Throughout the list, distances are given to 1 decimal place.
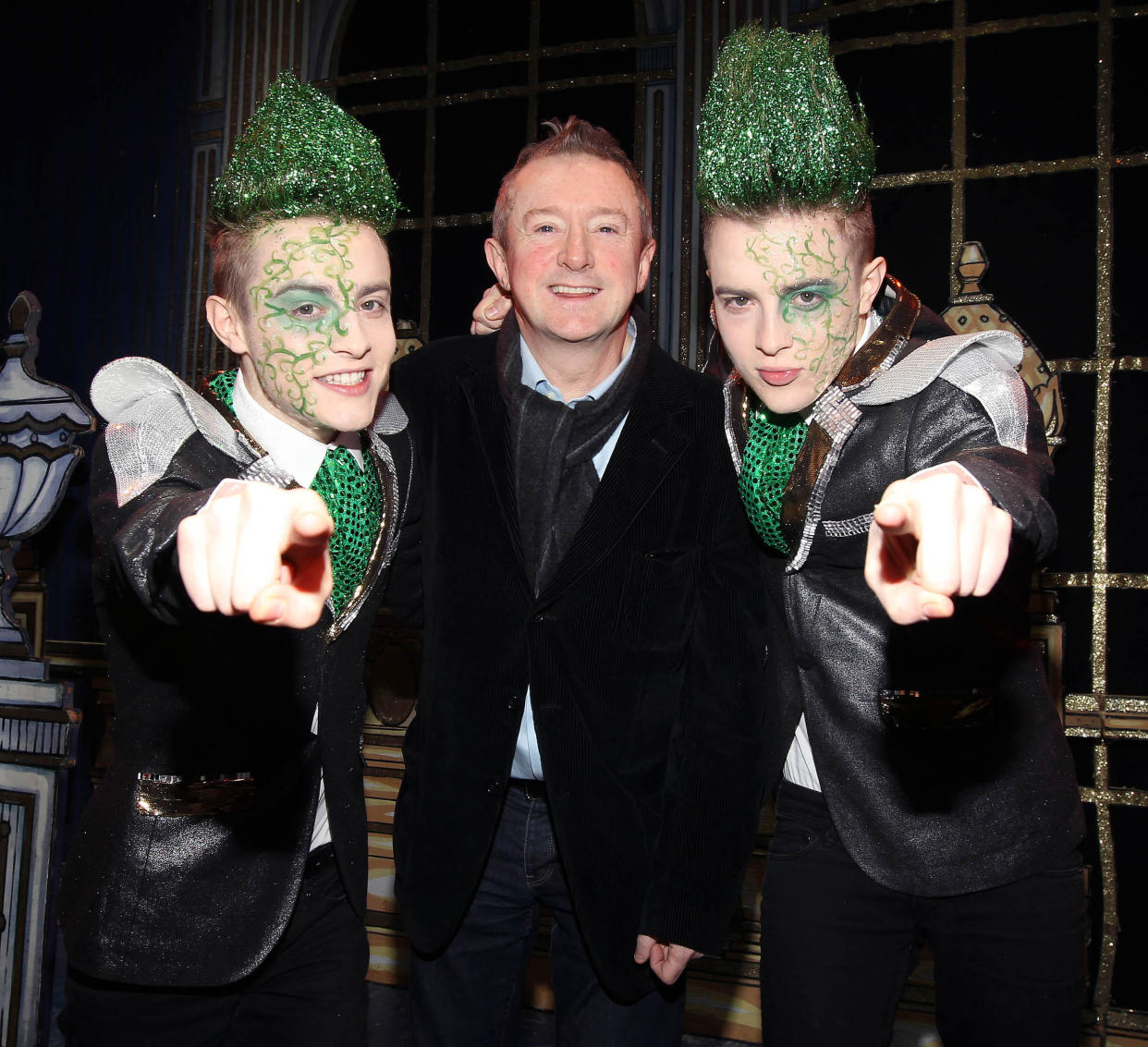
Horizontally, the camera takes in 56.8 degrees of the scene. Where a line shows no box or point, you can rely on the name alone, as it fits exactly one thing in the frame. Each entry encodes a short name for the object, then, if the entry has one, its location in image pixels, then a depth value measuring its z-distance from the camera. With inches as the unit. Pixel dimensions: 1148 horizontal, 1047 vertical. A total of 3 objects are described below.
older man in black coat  73.0
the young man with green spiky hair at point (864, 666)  63.0
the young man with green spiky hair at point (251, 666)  59.5
